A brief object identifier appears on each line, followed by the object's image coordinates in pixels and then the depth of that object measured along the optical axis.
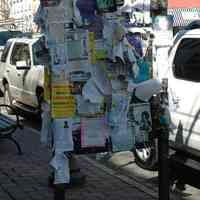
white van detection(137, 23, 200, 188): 6.66
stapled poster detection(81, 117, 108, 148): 5.08
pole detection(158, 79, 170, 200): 4.96
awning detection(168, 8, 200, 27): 34.83
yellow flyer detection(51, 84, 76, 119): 4.90
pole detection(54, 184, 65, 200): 5.02
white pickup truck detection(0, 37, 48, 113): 11.51
